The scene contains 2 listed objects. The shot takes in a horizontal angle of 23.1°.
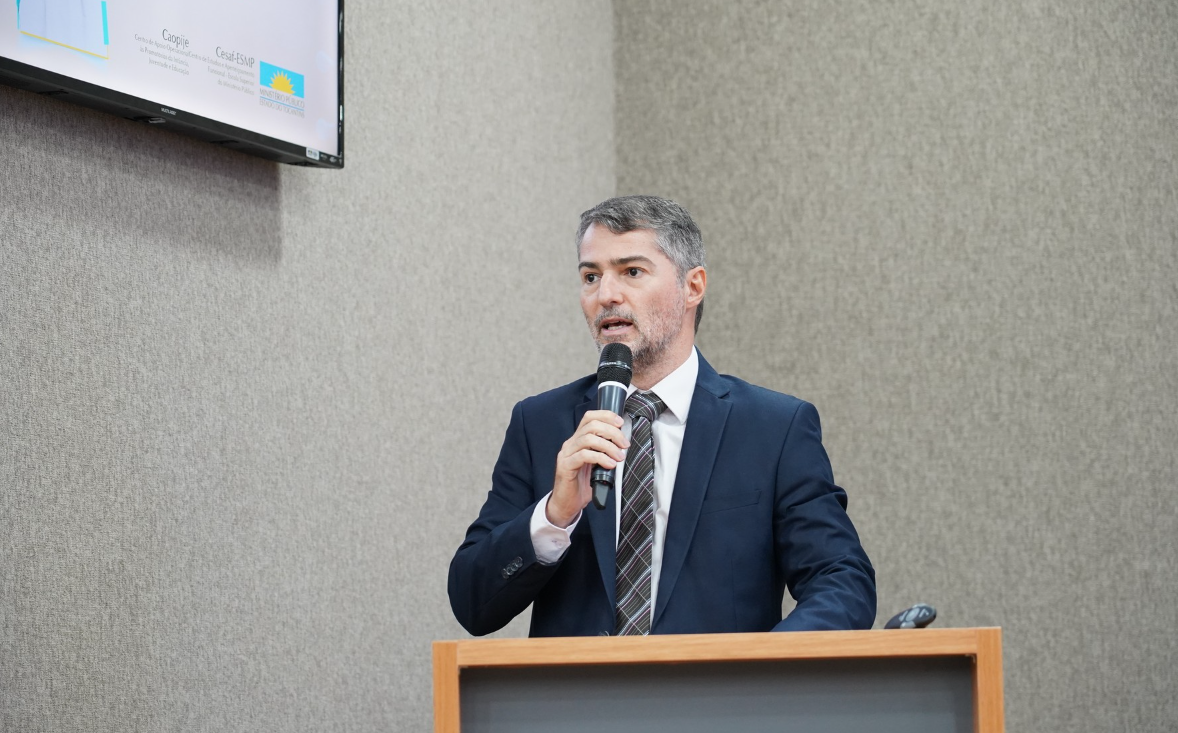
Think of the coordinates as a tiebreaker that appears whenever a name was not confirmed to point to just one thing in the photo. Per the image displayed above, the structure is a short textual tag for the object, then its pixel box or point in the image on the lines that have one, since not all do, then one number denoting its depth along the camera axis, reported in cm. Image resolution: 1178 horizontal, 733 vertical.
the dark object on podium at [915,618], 331
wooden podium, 328
